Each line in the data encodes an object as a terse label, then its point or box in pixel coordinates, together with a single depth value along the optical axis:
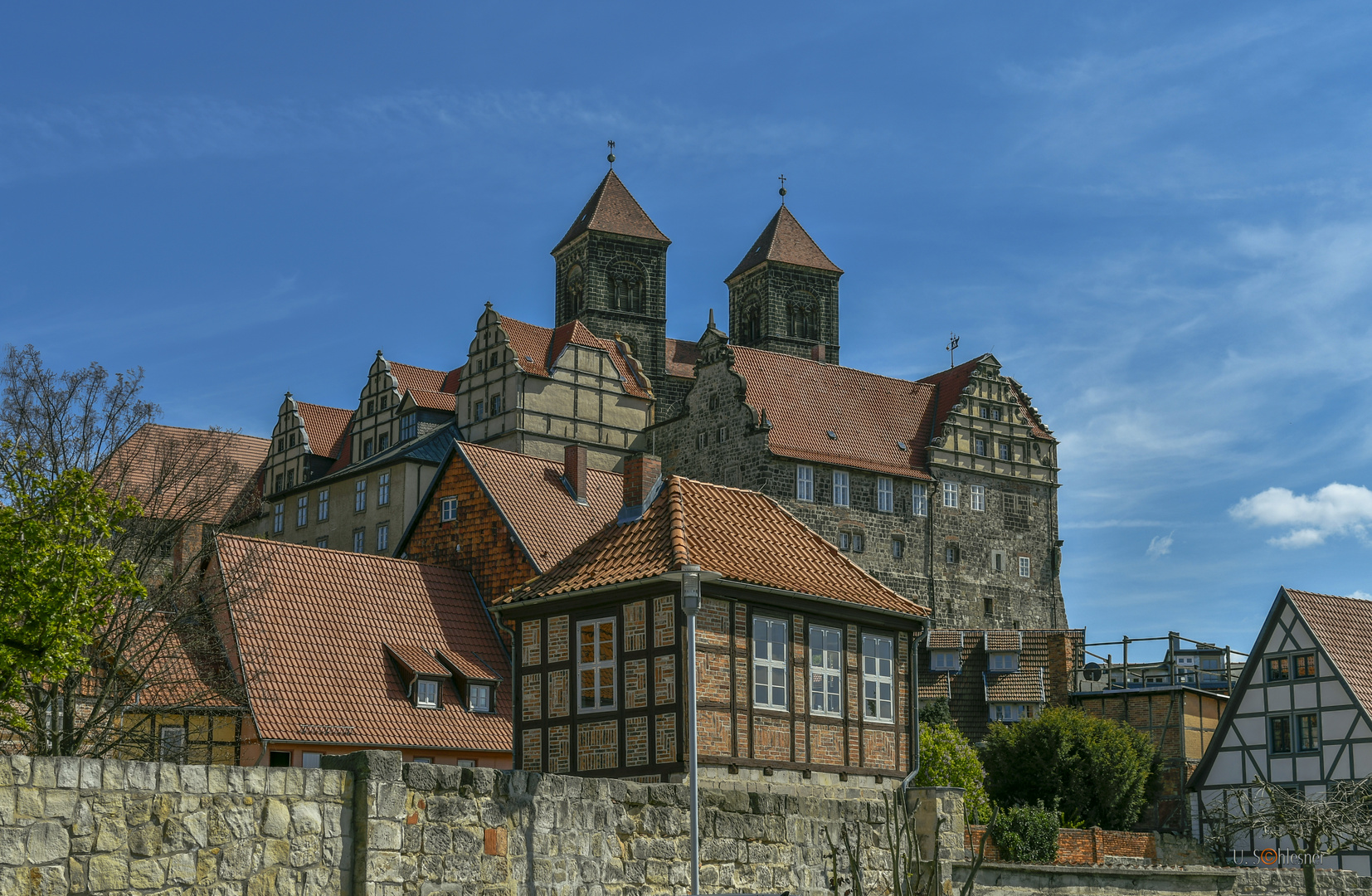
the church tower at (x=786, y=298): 89.00
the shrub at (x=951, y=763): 40.19
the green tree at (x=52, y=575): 25.16
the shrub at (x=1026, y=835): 32.09
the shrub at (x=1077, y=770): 42.28
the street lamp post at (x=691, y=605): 16.69
